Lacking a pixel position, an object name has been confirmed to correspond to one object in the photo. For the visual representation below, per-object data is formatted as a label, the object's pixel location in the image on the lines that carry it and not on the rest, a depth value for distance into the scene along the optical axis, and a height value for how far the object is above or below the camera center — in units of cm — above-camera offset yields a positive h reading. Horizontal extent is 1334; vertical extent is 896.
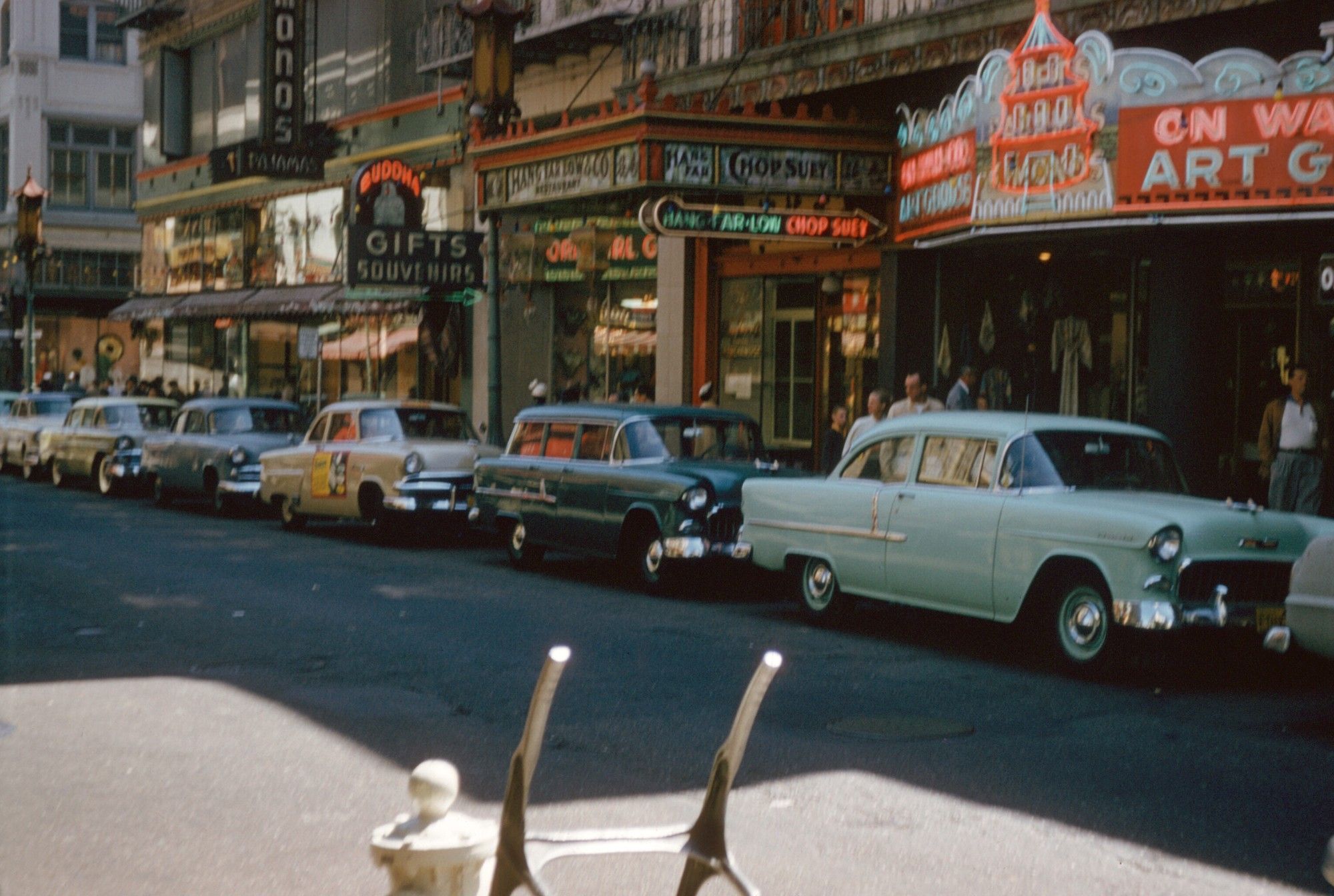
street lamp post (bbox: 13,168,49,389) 4384 +349
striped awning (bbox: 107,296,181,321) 4353 +141
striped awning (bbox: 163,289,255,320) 3869 +137
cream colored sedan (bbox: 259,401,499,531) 1828 -114
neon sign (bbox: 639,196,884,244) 1911 +175
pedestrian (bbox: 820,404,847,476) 1794 -75
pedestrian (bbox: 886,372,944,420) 1648 -29
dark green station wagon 1409 -101
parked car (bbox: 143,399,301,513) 2234 -115
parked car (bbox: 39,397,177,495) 2588 -123
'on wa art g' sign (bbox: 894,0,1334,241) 1409 +219
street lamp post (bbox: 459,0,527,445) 2448 +457
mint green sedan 998 -102
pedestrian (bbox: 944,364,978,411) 1847 -22
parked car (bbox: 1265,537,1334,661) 859 -114
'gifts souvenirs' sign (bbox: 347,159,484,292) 2547 +175
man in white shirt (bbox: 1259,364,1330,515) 1502 -69
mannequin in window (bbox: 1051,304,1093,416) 1898 +25
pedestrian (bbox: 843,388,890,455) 1602 -41
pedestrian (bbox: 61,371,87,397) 4445 -67
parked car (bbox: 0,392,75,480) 3005 -118
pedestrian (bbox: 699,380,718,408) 2095 -29
